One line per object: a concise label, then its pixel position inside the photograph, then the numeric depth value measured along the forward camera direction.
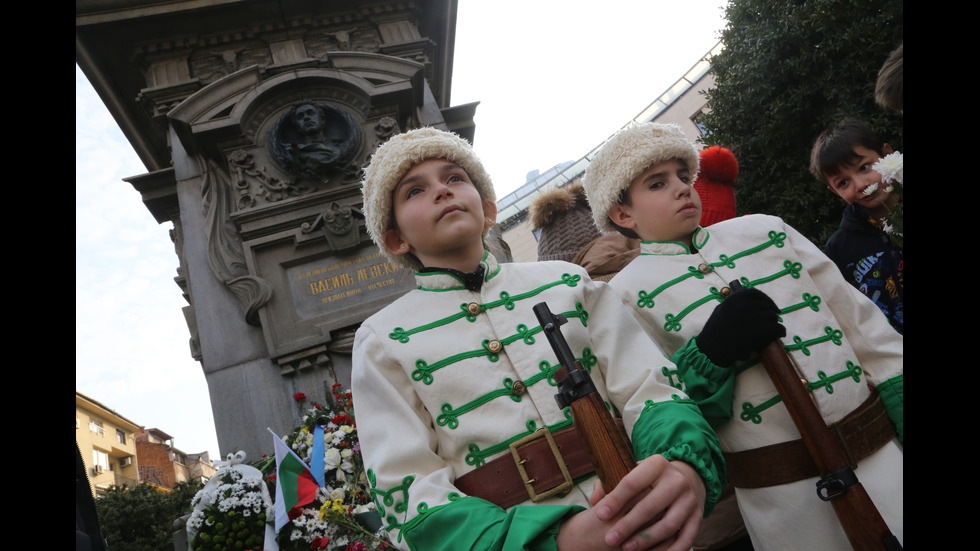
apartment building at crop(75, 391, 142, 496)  35.15
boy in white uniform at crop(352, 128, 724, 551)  1.24
